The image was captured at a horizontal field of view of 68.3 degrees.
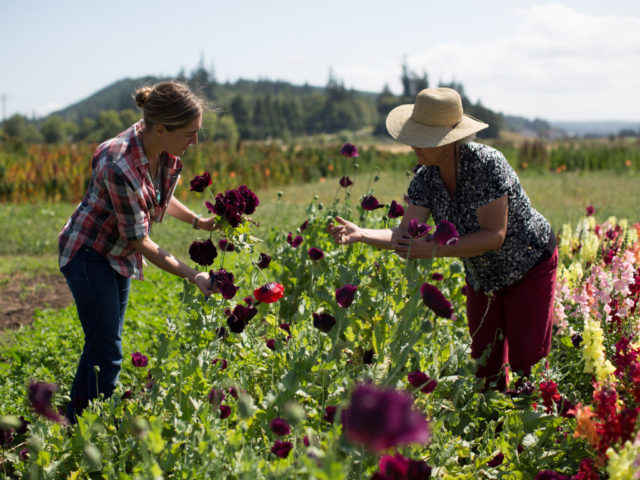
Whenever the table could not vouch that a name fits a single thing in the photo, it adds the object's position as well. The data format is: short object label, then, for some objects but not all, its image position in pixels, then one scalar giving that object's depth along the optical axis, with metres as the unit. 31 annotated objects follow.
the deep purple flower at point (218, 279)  1.88
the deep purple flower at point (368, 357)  2.11
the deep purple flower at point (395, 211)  2.64
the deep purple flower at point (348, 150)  3.17
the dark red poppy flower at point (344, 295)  1.67
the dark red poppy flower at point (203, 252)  1.98
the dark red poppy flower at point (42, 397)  1.21
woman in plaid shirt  2.03
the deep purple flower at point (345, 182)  3.23
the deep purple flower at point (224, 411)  1.66
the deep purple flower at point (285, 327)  2.45
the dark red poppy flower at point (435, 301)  1.40
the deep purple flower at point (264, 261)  2.50
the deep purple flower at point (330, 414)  1.54
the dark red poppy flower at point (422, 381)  1.58
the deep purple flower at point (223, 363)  2.04
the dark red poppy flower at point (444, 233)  1.66
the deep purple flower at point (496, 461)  1.85
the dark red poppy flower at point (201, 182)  2.36
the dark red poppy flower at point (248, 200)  2.05
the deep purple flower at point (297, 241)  2.89
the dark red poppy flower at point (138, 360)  2.21
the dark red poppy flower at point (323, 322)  1.79
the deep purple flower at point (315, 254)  2.54
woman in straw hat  2.16
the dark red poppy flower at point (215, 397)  1.50
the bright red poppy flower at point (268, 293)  1.93
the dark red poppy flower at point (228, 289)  1.81
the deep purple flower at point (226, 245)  2.08
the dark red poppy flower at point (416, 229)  1.81
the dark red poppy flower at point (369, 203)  2.65
